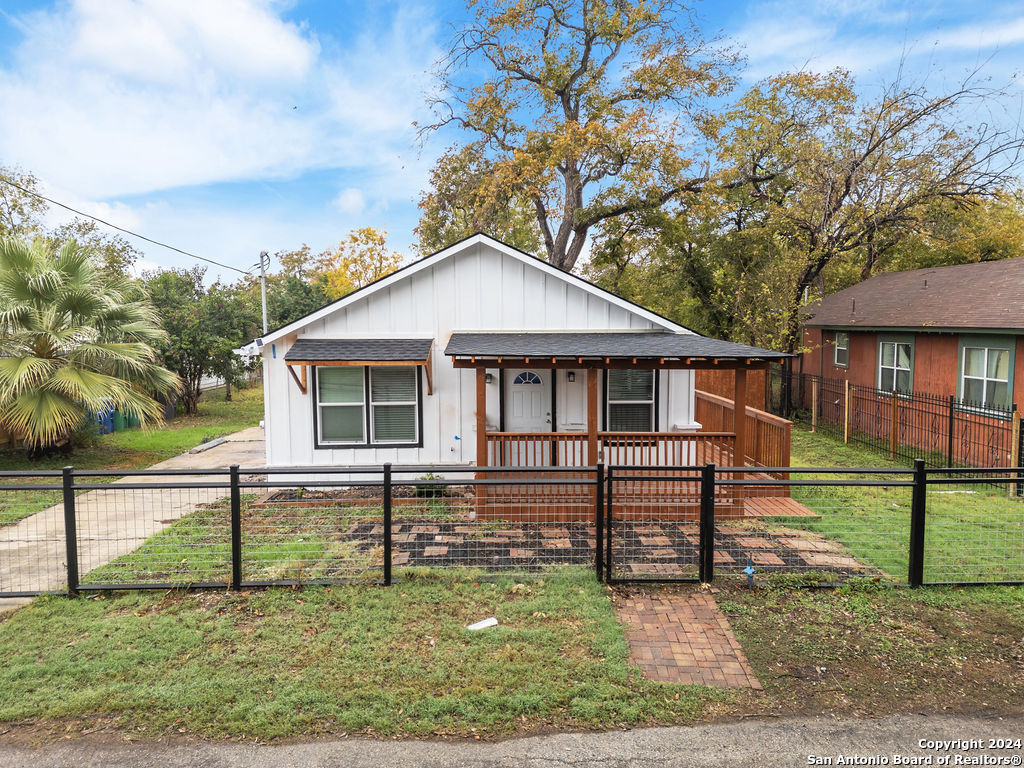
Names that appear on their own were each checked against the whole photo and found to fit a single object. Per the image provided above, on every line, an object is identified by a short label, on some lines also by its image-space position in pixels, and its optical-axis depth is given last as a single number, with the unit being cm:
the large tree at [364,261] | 3250
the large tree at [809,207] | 1609
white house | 928
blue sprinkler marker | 542
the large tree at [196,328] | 1855
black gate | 539
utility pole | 2559
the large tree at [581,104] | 2044
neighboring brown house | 1125
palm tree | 1002
